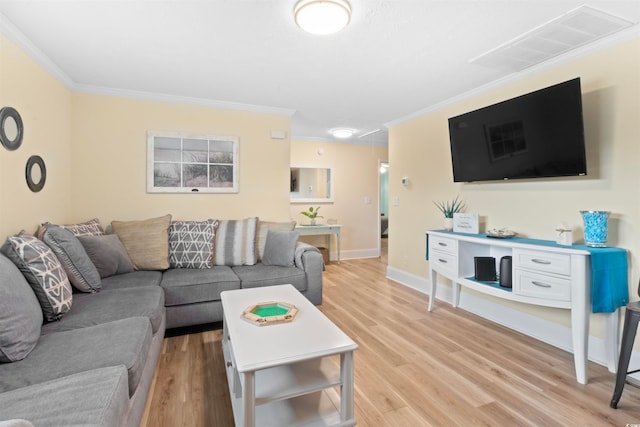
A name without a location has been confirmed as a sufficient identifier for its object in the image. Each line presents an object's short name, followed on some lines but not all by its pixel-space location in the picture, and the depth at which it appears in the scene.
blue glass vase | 2.10
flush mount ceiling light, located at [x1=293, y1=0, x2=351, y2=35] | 1.72
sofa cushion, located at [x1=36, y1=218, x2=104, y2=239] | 2.47
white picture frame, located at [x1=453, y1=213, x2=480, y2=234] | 2.95
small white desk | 5.21
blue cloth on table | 1.96
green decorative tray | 1.69
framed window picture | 3.44
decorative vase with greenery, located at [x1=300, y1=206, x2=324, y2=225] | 5.51
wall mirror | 5.69
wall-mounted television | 2.20
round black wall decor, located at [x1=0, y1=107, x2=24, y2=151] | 2.05
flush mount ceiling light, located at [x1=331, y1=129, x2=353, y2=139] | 4.88
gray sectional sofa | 1.09
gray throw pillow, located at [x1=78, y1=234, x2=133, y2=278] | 2.44
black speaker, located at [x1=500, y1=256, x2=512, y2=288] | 2.47
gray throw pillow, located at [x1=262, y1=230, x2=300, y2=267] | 3.16
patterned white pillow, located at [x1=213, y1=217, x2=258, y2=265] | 3.18
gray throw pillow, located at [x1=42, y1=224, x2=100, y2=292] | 2.04
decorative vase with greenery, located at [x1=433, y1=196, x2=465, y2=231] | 3.31
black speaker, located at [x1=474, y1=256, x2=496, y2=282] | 2.70
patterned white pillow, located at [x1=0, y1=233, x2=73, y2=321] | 1.66
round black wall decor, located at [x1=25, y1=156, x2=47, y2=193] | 2.39
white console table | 1.95
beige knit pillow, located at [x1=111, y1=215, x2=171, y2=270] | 2.86
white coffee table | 1.31
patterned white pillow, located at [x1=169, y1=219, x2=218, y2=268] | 3.01
